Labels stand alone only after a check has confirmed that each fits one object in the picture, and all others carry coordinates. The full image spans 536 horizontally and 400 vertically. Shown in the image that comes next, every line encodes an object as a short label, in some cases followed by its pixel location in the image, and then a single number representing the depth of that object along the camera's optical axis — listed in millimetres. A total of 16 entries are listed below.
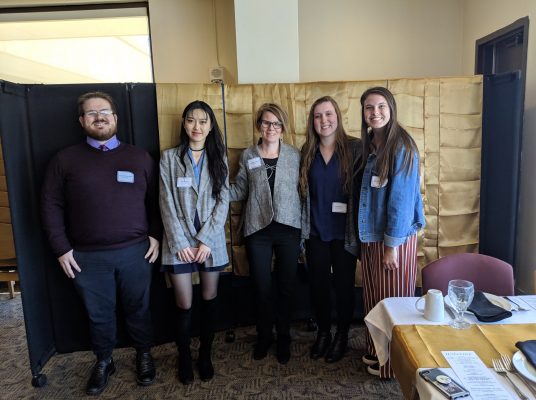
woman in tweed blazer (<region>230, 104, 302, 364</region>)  2217
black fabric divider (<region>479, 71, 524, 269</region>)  2547
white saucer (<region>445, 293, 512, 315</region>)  1427
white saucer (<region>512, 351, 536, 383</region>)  1044
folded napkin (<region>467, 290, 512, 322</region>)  1357
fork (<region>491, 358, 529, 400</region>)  992
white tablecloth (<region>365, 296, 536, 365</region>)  1376
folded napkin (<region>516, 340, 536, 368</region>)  1099
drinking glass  1329
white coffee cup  1378
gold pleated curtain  2557
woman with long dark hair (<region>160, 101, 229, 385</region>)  2170
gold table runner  1171
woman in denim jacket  1910
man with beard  2109
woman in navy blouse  2176
